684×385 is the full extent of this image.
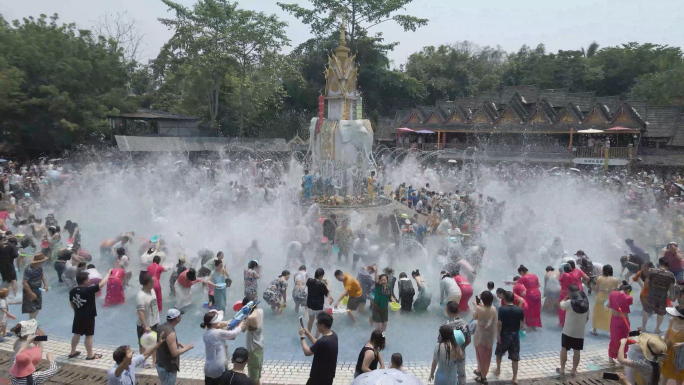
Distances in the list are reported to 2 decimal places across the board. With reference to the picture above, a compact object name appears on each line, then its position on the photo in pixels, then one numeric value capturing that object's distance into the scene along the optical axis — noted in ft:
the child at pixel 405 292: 29.99
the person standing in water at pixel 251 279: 28.19
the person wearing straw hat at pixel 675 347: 17.94
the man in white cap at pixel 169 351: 17.71
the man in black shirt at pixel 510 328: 21.22
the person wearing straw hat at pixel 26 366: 17.90
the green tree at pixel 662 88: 132.87
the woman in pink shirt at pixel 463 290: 29.71
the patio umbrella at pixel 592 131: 110.22
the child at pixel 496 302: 28.65
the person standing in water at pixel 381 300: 25.13
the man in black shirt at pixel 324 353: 16.72
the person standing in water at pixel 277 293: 29.66
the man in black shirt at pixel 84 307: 22.02
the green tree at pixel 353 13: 149.18
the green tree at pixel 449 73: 179.01
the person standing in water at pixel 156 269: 28.03
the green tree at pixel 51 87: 95.61
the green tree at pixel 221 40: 126.82
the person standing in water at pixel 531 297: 28.02
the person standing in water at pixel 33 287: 25.72
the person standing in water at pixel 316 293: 24.81
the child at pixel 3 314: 23.68
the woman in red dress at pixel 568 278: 27.84
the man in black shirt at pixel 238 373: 15.24
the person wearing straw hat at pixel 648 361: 16.51
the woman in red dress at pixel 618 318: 23.16
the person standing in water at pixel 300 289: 29.58
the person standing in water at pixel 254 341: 18.39
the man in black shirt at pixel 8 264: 29.40
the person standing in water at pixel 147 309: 21.58
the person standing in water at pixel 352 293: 26.89
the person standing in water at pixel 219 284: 28.14
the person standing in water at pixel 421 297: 30.07
